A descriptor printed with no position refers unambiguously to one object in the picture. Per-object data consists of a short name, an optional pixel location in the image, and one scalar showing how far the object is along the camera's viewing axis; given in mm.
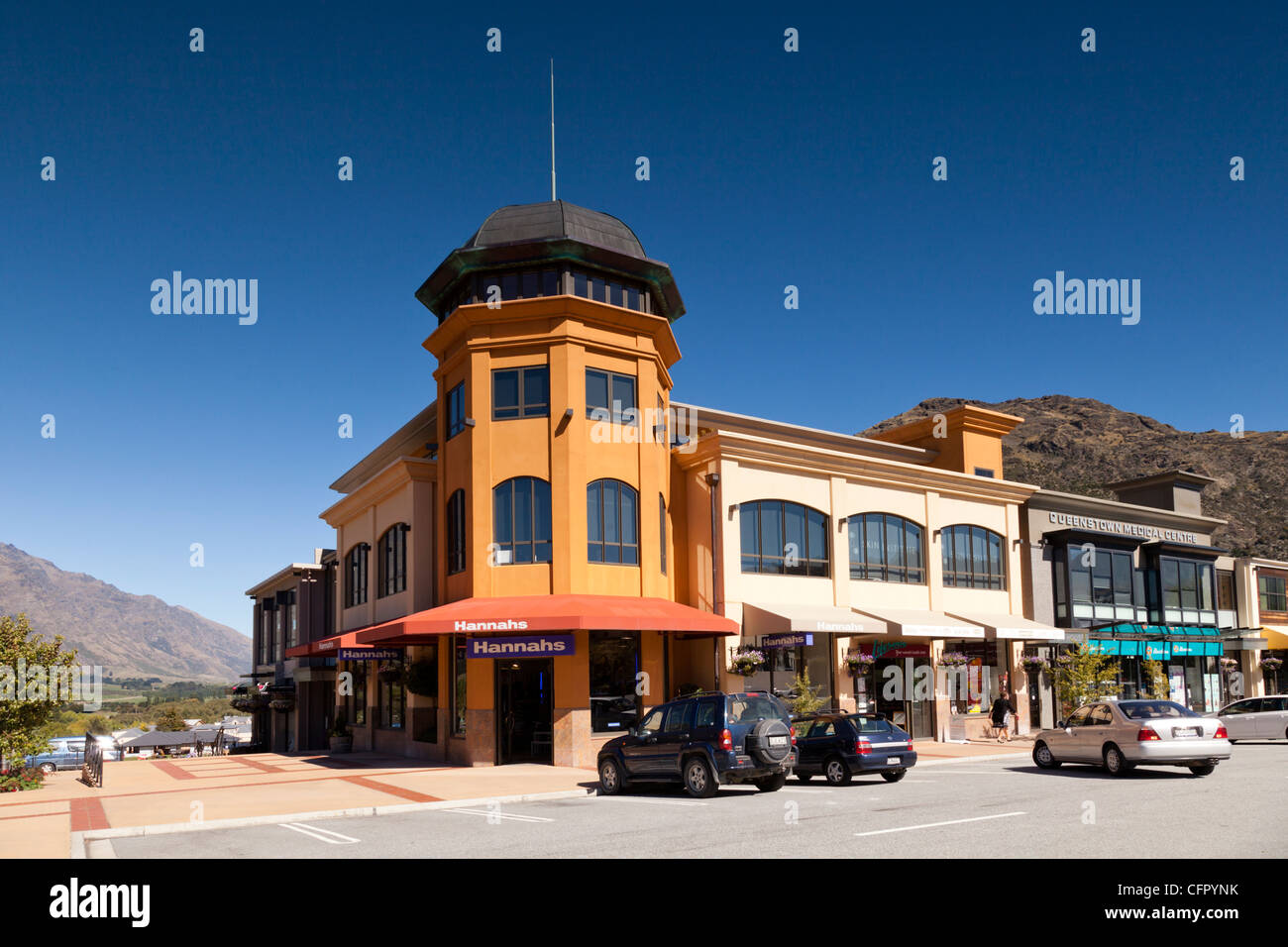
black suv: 17016
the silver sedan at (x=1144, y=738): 19312
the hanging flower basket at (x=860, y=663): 30000
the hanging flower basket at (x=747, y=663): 27328
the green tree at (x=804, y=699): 27125
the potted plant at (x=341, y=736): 35250
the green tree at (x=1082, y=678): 32844
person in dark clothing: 31188
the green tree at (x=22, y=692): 19656
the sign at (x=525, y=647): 24323
